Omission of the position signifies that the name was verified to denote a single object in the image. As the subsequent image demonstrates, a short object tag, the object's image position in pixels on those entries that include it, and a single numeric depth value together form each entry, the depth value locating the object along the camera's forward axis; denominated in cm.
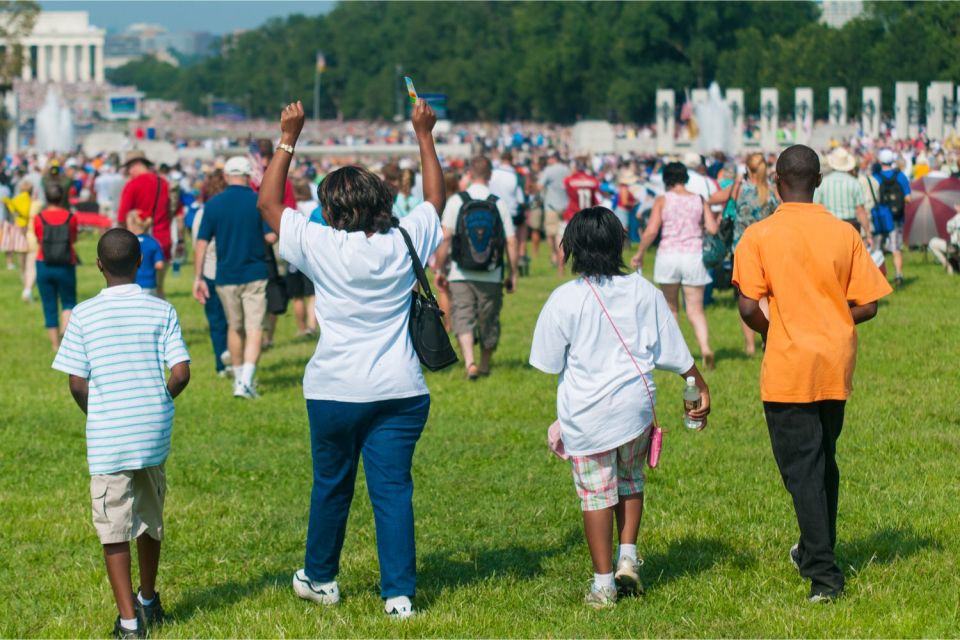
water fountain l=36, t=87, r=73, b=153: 15600
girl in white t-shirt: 1208
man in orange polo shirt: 1187
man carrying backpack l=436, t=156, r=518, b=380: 2395
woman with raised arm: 1172
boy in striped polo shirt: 1150
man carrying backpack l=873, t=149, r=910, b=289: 3733
